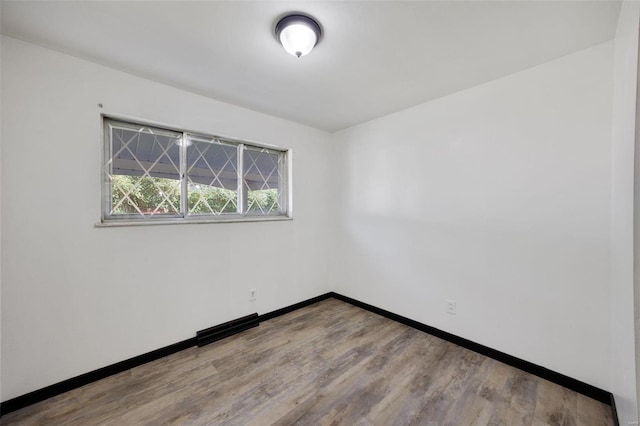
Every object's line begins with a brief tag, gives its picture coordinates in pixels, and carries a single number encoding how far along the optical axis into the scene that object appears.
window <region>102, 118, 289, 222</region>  2.04
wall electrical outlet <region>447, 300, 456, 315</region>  2.32
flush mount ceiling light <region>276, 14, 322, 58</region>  1.41
